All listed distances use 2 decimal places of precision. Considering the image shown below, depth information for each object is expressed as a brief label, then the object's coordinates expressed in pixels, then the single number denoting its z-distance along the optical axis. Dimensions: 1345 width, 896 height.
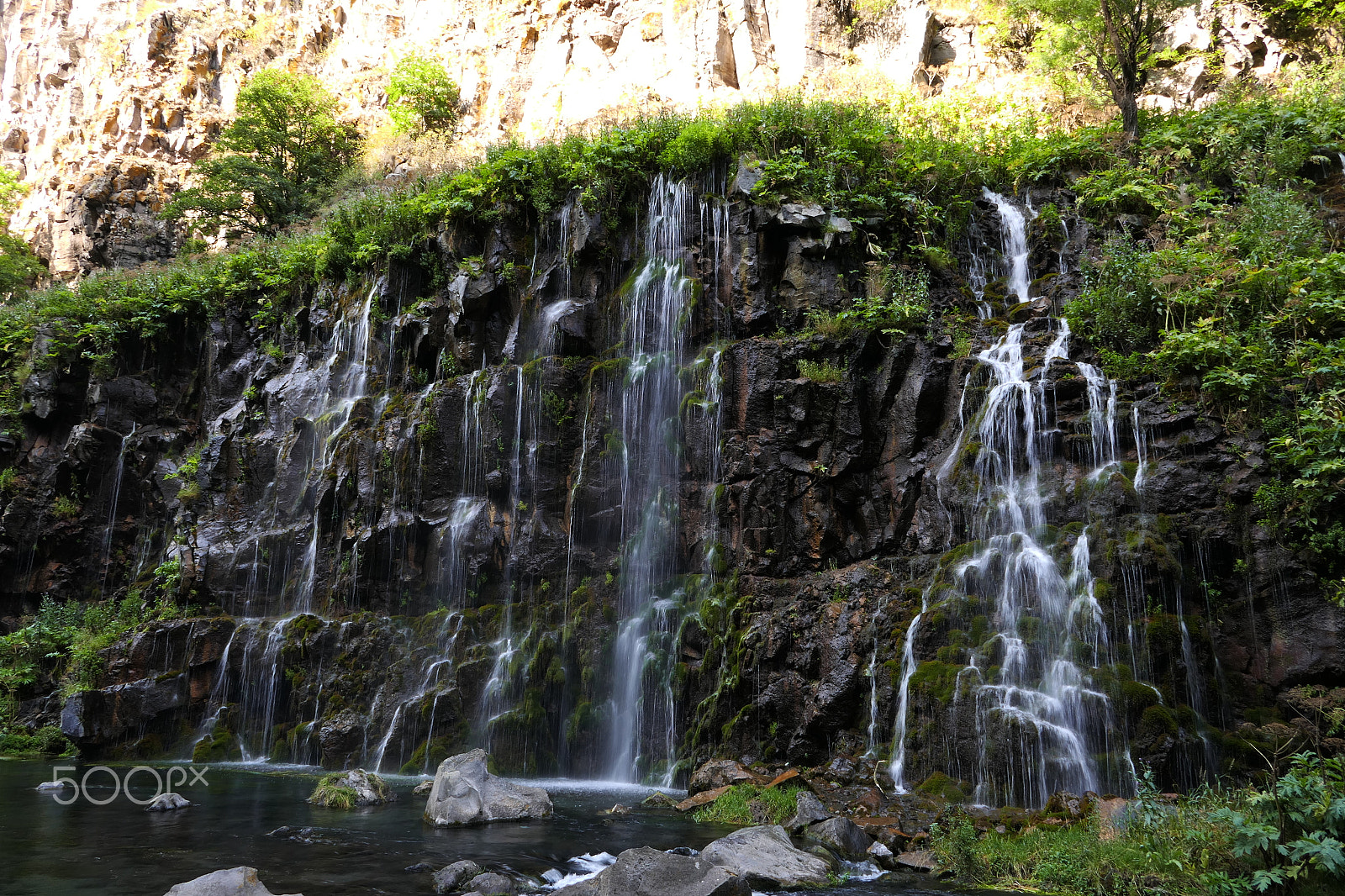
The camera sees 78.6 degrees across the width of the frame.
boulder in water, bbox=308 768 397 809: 11.24
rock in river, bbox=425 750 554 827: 10.12
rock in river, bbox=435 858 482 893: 7.26
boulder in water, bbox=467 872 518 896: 7.10
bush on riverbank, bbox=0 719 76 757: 16.98
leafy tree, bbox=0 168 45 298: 31.48
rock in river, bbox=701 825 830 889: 7.50
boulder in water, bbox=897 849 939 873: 7.96
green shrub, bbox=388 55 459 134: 31.14
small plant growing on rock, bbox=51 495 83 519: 22.16
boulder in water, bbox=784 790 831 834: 9.17
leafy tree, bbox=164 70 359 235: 29.69
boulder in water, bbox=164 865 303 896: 6.21
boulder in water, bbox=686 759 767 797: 11.24
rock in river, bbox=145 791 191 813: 10.86
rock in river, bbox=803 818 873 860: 8.44
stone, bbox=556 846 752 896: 6.48
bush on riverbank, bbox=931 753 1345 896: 5.65
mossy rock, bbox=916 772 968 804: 10.02
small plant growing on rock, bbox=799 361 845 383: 14.98
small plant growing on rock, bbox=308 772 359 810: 11.16
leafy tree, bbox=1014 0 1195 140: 18.27
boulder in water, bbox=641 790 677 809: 11.23
